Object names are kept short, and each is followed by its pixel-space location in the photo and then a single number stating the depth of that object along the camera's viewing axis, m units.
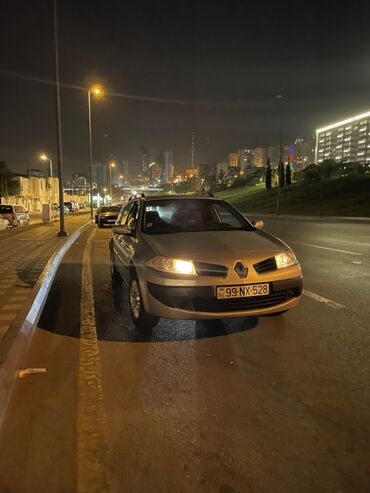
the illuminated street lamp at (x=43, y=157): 54.91
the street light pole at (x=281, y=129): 37.78
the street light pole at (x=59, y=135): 15.83
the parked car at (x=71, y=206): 62.28
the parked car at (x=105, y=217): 26.27
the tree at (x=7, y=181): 61.92
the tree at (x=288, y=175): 67.62
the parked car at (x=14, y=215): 27.84
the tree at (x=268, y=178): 72.86
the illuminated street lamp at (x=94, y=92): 28.94
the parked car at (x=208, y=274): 4.39
